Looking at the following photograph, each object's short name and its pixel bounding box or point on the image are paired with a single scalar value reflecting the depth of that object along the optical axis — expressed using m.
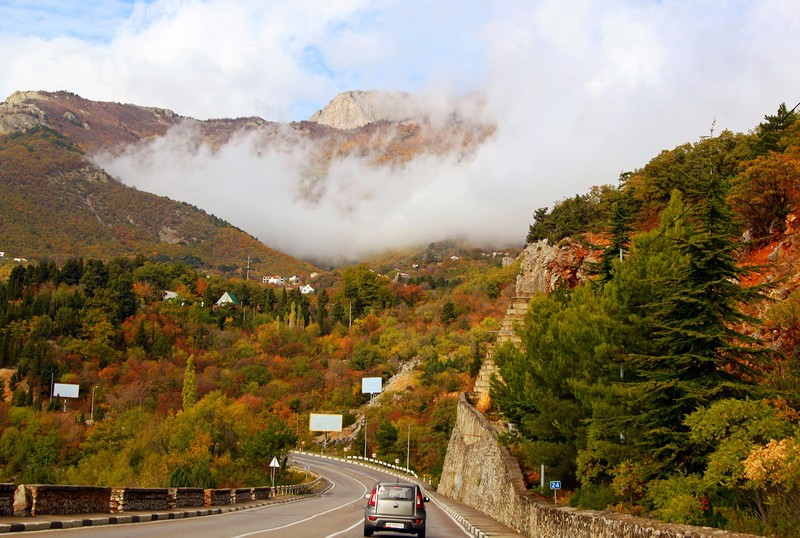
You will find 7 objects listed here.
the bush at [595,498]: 19.77
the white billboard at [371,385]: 109.38
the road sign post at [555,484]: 21.34
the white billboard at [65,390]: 95.62
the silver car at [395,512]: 19.28
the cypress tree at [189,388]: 91.50
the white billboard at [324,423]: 99.12
